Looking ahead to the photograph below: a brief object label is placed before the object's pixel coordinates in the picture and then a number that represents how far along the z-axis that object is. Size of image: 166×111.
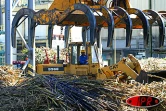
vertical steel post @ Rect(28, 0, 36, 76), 13.53
